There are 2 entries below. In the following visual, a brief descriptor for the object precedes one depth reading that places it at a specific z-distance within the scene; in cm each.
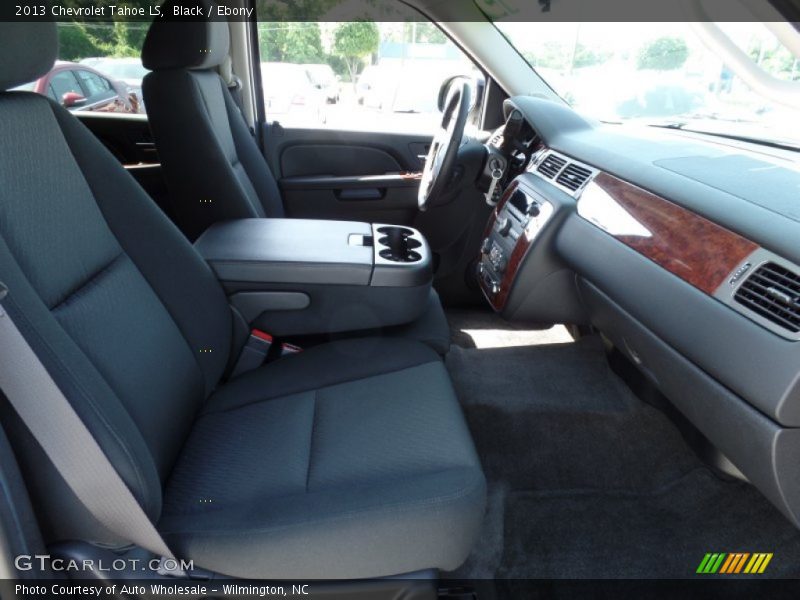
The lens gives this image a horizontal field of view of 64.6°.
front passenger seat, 88
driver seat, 173
